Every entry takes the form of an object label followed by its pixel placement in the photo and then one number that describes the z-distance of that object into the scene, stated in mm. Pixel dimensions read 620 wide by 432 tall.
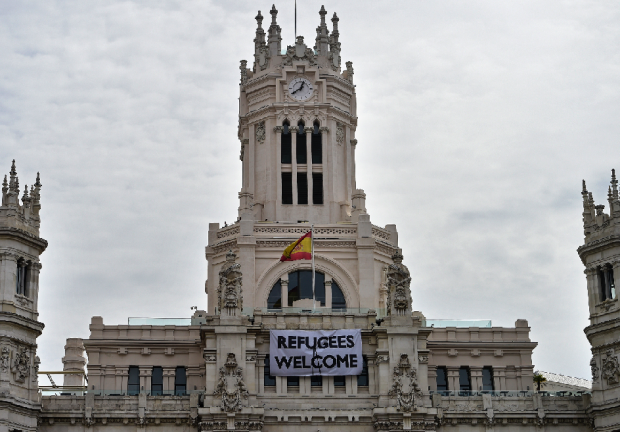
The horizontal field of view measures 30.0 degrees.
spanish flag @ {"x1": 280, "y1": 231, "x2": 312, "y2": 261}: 90625
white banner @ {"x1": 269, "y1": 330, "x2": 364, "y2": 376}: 84375
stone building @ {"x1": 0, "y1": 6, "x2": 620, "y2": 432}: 82750
